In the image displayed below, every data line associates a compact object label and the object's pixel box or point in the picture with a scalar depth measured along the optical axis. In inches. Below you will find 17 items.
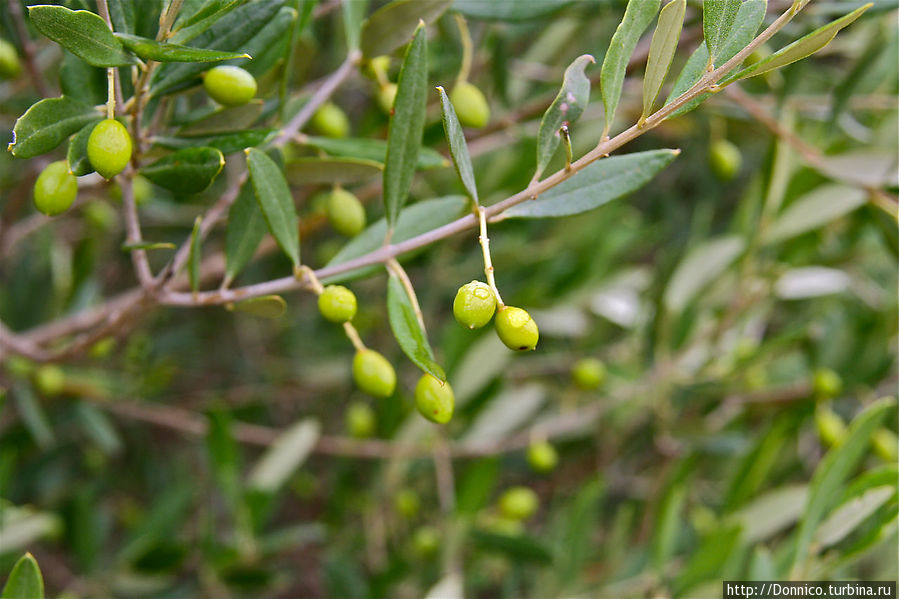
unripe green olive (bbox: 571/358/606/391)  40.9
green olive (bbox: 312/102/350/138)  32.1
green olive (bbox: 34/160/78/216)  27.1
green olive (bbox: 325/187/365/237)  29.9
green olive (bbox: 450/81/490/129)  30.5
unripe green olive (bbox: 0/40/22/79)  30.0
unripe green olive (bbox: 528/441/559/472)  39.9
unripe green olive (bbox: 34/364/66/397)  35.6
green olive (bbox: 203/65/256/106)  27.2
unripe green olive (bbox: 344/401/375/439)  43.6
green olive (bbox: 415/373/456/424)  27.2
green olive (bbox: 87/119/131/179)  26.1
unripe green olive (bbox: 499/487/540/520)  39.1
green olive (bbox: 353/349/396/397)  28.1
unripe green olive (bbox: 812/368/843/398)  36.7
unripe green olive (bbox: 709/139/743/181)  38.2
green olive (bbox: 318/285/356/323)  27.3
